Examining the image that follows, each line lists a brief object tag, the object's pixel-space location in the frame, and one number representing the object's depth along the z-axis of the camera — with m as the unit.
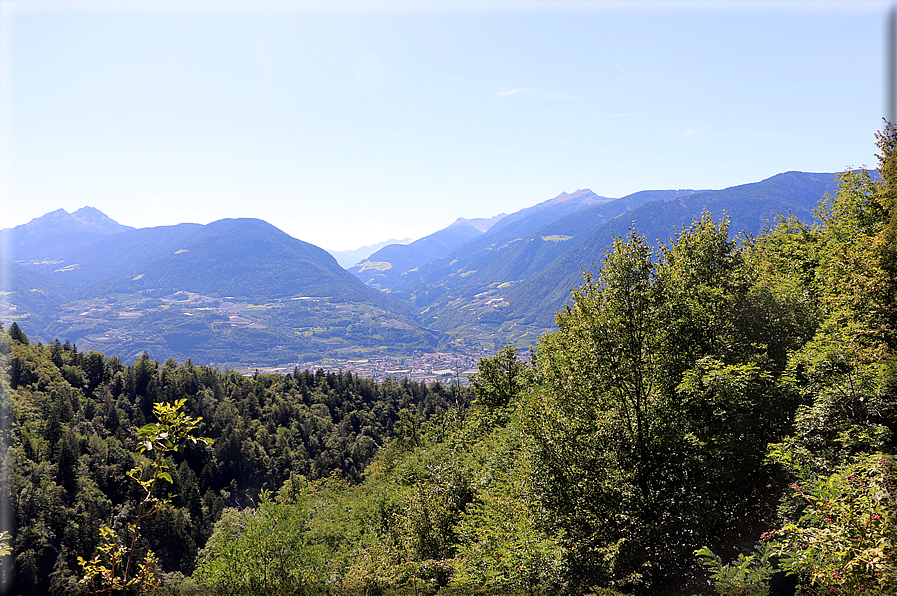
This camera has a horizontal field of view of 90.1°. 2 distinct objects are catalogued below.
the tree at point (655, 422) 16.55
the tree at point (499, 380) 45.38
